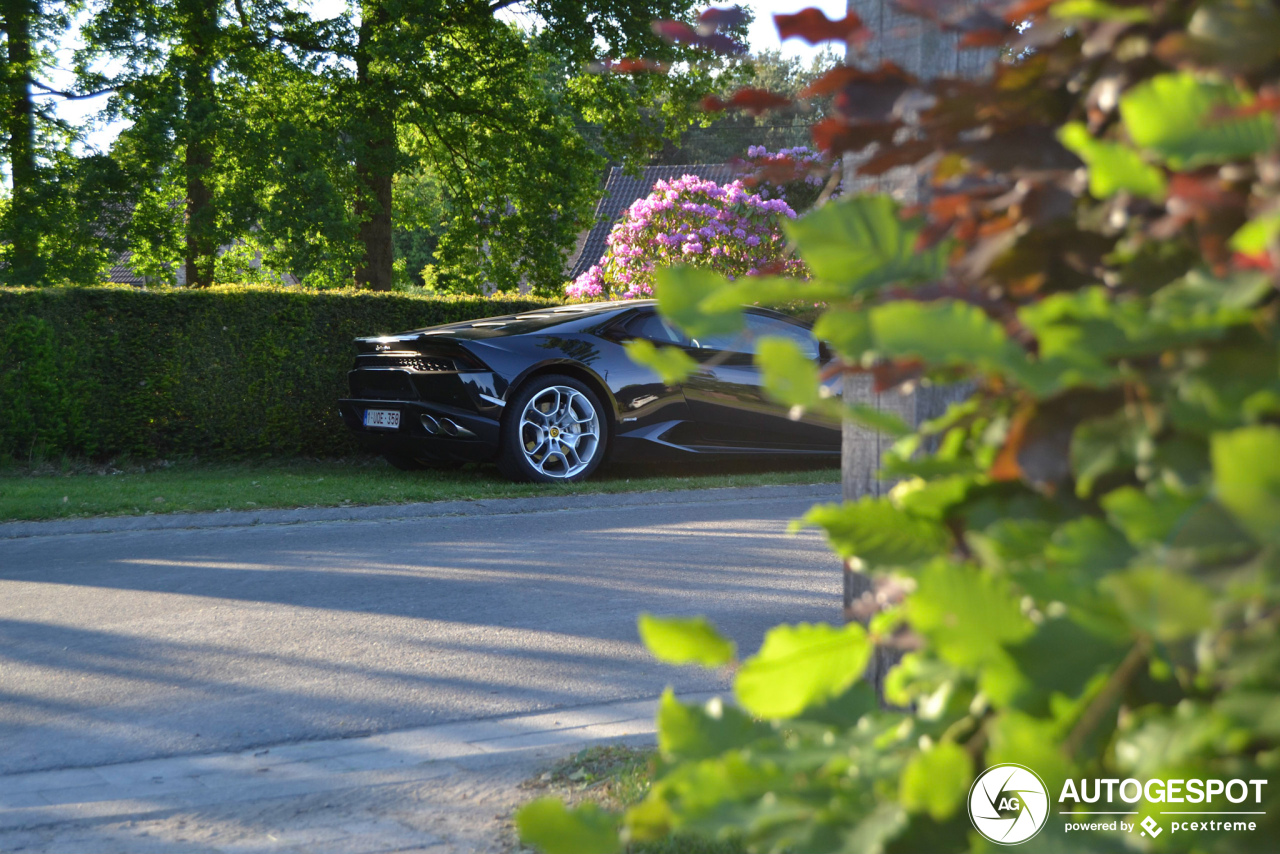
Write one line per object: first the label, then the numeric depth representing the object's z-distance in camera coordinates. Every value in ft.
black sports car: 30.27
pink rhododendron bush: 61.41
